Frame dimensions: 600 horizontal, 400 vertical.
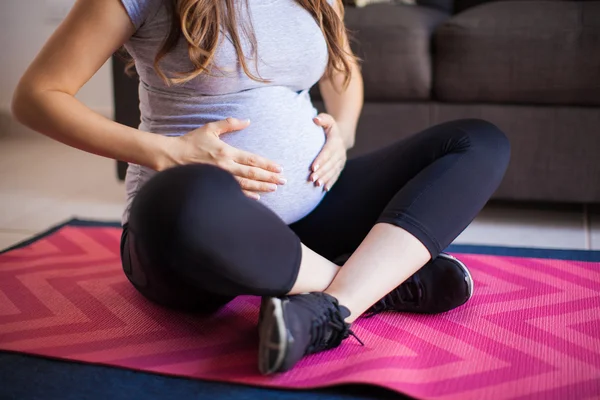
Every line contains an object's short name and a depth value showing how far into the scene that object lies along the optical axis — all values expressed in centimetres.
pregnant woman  82
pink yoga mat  85
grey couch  155
